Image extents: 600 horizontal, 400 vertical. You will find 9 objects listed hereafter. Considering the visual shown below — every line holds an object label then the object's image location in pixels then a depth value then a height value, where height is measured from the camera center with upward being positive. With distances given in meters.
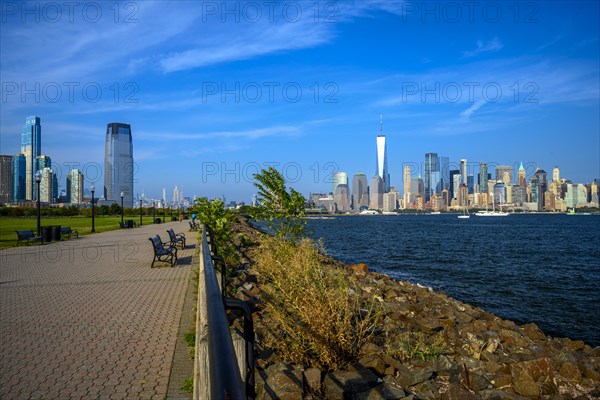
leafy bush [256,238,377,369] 5.53 -1.61
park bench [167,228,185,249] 17.71 -1.38
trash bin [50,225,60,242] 23.36 -1.30
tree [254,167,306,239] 12.41 -0.04
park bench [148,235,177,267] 13.73 -1.44
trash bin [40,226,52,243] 22.83 -1.37
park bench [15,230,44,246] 21.28 -1.44
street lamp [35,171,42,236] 22.59 +1.54
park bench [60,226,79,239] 25.17 -1.41
